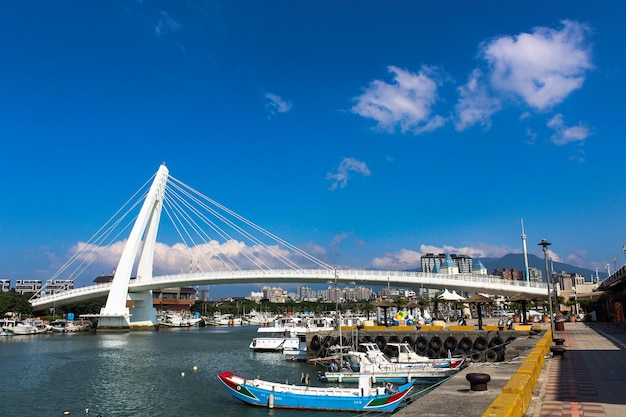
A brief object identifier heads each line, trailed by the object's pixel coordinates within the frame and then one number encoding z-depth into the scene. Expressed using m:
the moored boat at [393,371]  23.77
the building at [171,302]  132.09
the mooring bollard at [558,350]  14.88
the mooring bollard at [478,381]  8.38
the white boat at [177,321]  93.62
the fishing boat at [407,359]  24.25
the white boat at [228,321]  112.17
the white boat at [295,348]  36.47
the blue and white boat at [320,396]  18.06
